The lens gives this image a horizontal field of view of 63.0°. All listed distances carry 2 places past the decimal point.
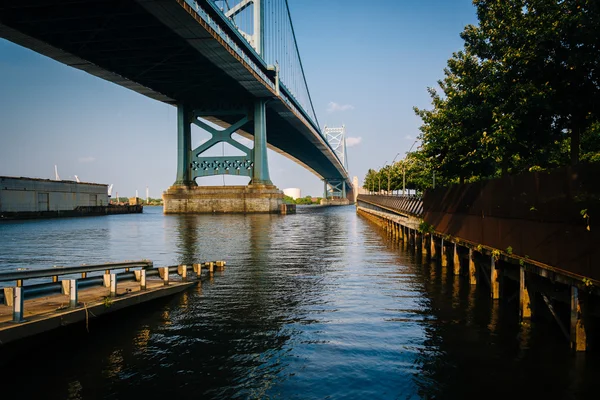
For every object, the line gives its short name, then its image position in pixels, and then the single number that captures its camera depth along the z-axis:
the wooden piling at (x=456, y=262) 18.19
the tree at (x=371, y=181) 138.25
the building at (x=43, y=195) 69.12
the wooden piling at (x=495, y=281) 13.39
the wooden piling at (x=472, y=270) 15.91
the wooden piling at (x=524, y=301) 11.32
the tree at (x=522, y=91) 16.19
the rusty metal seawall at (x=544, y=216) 8.23
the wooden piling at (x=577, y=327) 8.80
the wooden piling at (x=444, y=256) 20.22
